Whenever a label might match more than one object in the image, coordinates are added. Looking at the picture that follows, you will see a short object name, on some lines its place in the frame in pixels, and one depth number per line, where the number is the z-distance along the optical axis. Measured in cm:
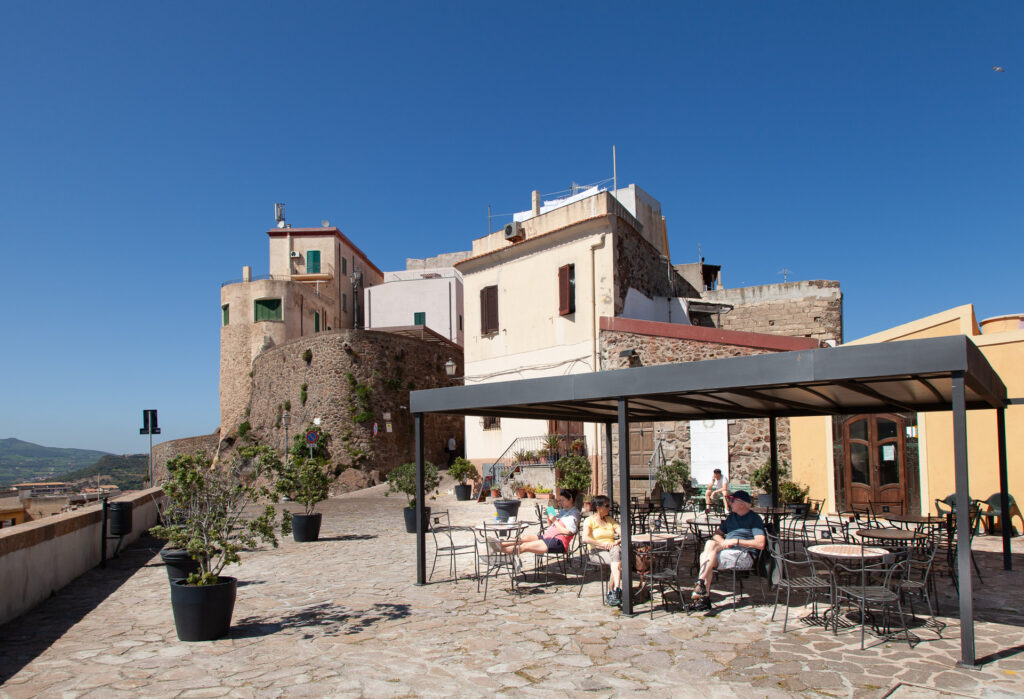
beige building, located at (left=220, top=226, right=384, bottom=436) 3550
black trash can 1031
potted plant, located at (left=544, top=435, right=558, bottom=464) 1787
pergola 478
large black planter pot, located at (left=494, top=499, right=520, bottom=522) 1221
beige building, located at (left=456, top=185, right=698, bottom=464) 1838
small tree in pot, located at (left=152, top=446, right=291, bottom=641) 581
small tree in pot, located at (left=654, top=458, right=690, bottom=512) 1472
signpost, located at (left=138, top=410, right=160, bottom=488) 1483
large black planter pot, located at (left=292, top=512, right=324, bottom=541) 1203
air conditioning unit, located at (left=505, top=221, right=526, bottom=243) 2095
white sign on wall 1516
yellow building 1078
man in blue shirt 651
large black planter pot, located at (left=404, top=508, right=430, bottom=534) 1247
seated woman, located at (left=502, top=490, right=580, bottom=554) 776
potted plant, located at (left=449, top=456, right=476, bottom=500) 1928
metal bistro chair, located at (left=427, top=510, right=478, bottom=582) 859
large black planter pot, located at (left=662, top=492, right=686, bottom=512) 1408
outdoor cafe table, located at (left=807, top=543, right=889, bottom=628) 581
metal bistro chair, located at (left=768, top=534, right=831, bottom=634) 579
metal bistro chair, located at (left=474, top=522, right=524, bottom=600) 768
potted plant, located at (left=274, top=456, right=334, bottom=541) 1205
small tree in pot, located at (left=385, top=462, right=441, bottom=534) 1227
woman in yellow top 677
